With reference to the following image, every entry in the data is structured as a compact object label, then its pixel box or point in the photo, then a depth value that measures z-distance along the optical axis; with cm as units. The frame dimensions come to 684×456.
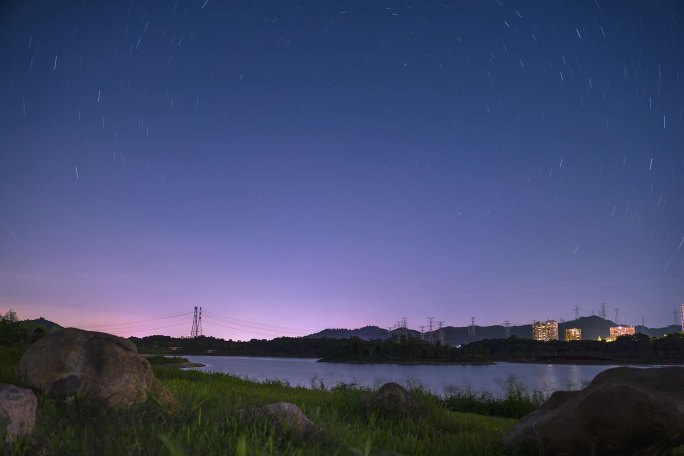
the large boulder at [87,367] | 929
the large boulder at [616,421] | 796
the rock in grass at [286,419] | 686
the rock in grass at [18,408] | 589
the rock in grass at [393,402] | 1186
